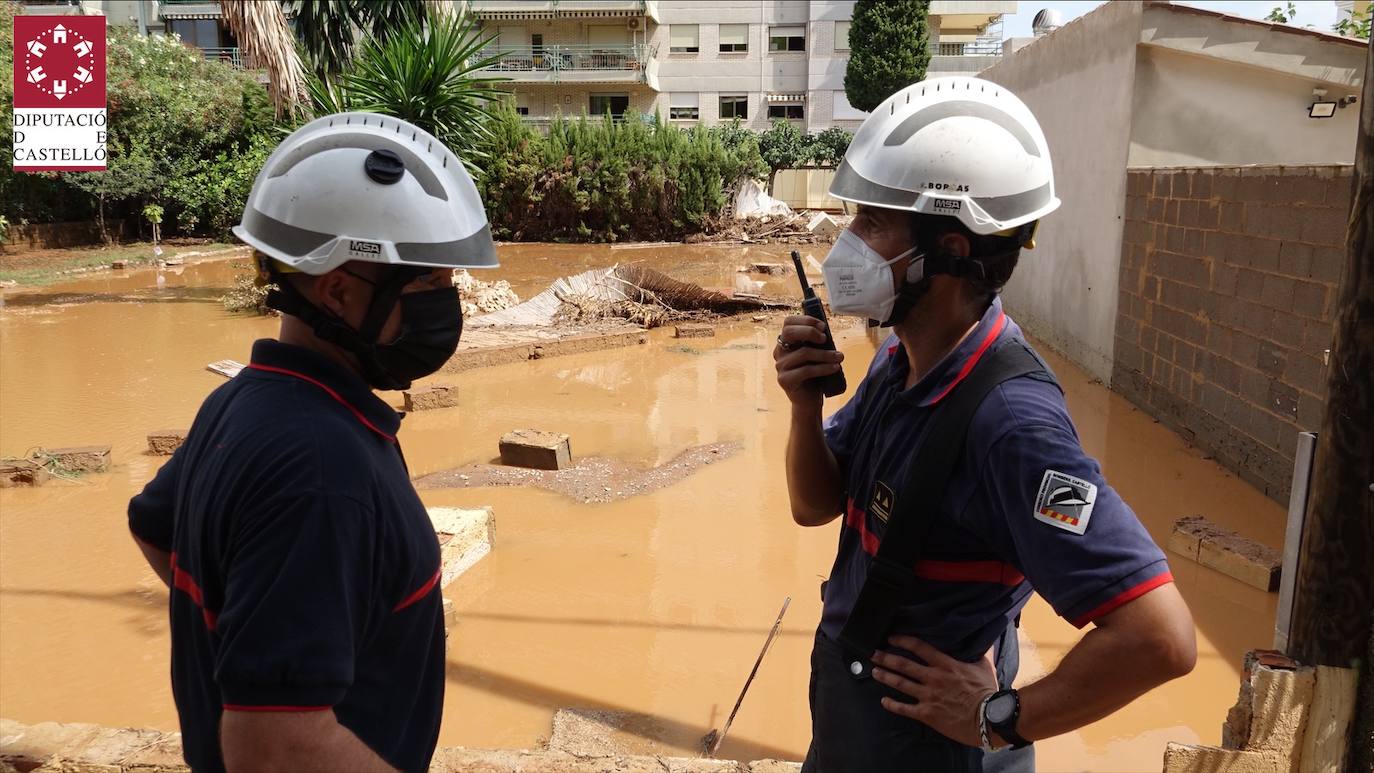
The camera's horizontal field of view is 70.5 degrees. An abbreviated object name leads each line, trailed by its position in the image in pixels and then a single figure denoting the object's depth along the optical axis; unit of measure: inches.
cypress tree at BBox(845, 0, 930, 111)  1395.2
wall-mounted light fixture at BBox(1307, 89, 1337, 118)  336.8
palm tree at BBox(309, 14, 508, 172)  671.8
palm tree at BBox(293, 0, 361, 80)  774.5
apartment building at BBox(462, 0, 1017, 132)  1610.5
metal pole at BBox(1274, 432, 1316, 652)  109.9
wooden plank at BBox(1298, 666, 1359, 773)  108.7
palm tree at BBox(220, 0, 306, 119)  597.6
